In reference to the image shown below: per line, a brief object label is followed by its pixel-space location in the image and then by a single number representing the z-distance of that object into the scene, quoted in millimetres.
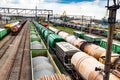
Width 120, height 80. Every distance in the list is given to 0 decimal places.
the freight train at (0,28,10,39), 25199
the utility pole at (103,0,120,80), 3995
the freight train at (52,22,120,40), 29703
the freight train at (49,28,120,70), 7731
